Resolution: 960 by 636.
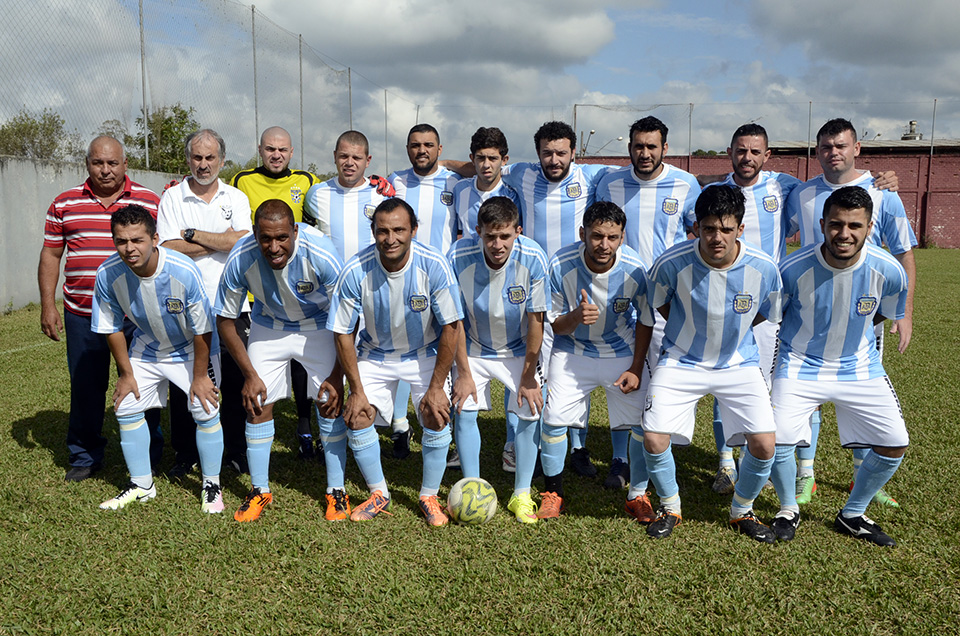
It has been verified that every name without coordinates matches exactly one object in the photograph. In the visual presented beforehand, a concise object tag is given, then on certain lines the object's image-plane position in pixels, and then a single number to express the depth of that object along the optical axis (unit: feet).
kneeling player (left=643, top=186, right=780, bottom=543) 11.58
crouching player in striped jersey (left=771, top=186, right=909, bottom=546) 11.41
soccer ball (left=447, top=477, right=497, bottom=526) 12.16
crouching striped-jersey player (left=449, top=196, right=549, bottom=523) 12.43
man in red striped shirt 14.06
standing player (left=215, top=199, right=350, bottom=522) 12.33
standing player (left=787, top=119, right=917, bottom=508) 13.25
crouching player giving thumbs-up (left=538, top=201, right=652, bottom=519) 12.47
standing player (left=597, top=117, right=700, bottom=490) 14.24
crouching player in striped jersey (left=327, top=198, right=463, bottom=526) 11.94
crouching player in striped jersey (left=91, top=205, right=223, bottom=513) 12.57
